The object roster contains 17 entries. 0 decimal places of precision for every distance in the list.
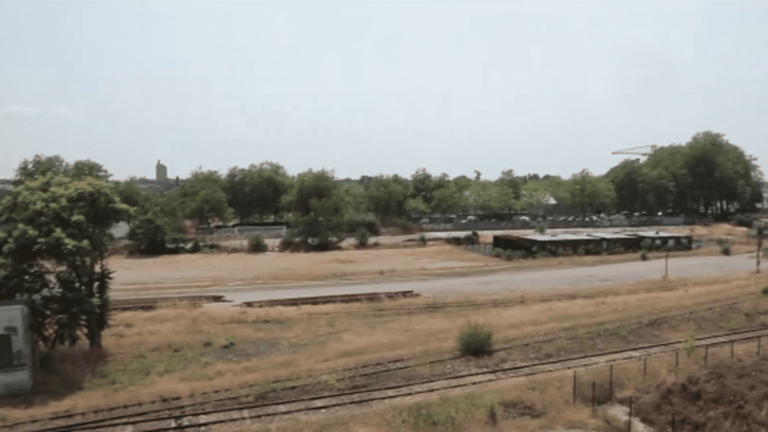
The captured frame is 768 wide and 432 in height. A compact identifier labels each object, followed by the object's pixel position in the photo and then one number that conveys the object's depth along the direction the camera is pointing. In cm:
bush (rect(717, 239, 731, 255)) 5403
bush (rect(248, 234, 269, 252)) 6112
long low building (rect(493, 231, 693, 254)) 5323
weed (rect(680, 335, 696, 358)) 2081
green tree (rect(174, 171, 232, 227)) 7994
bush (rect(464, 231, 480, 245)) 6506
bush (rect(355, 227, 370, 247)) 6634
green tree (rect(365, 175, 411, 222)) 9056
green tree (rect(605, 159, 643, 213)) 11150
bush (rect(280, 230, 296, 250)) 6450
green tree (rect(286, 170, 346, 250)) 6406
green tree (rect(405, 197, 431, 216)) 10019
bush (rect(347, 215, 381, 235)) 7206
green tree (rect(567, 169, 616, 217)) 10431
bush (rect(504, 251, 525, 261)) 5219
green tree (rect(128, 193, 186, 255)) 6028
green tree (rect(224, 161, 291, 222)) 10575
